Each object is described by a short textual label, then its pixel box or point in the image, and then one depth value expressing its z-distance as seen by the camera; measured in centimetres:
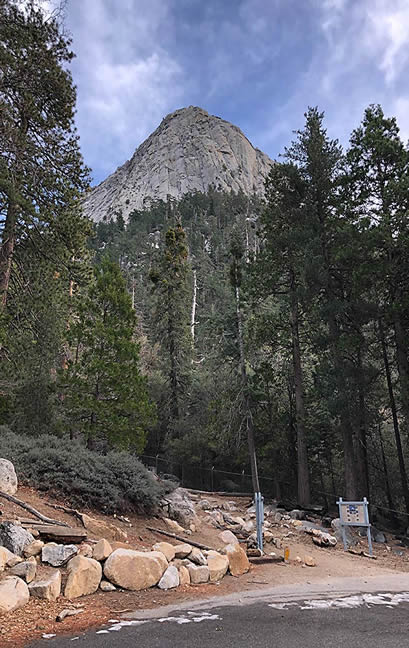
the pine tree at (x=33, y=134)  986
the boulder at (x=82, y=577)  469
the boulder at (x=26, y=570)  464
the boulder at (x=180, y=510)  995
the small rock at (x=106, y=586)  505
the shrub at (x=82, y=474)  817
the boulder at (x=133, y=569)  520
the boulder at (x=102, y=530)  689
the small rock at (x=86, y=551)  536
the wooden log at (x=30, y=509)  638
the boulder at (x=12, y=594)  399
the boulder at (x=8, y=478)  715
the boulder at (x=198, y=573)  598
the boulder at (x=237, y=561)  689
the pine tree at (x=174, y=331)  2465
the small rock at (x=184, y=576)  579
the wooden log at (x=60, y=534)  579
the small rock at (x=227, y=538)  936
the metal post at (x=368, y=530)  1040
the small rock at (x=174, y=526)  910
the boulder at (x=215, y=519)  1123
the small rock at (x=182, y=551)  661
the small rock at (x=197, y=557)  650
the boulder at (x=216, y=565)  630
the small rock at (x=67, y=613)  397
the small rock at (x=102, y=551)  538
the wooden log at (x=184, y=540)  781
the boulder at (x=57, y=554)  517
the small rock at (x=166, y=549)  634
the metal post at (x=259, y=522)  895
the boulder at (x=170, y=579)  546
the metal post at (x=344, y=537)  1067
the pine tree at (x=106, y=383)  1300
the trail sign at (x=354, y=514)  1049
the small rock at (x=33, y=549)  524
